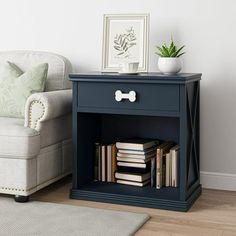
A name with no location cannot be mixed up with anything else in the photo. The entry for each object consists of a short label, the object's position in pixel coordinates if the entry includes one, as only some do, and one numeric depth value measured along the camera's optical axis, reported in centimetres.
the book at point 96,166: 321
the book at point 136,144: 302
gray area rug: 236
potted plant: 288
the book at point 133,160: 304
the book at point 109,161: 315
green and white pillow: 312
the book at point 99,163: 318
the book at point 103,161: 316
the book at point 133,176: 303
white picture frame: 314
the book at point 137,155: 303
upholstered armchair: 271
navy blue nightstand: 271
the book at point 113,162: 314
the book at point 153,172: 304
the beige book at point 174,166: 300
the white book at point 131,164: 304
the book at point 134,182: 304
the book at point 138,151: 303
